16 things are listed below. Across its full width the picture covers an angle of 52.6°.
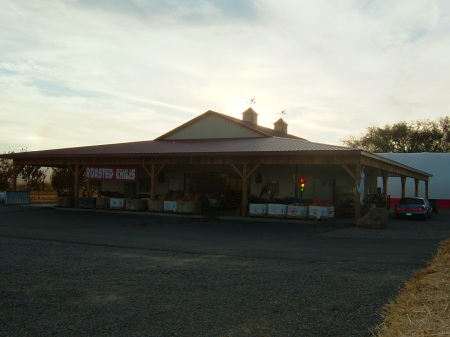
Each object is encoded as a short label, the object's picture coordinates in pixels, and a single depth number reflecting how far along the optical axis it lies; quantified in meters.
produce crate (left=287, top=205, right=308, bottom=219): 23.28
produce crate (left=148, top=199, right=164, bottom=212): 27.01
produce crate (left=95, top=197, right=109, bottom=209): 29.12
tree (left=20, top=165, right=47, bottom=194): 45.09
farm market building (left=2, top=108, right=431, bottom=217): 23.50
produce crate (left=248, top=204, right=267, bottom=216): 24.16
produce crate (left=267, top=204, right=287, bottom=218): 23.78
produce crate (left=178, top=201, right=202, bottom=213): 26.09
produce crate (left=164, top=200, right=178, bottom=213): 26.41
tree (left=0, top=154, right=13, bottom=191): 42.91
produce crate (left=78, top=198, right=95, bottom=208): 29.44
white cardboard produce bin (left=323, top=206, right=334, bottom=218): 22.89
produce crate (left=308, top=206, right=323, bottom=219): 22.94
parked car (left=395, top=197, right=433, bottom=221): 26.41
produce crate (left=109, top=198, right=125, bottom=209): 28.53
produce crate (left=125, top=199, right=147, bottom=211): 27.66
